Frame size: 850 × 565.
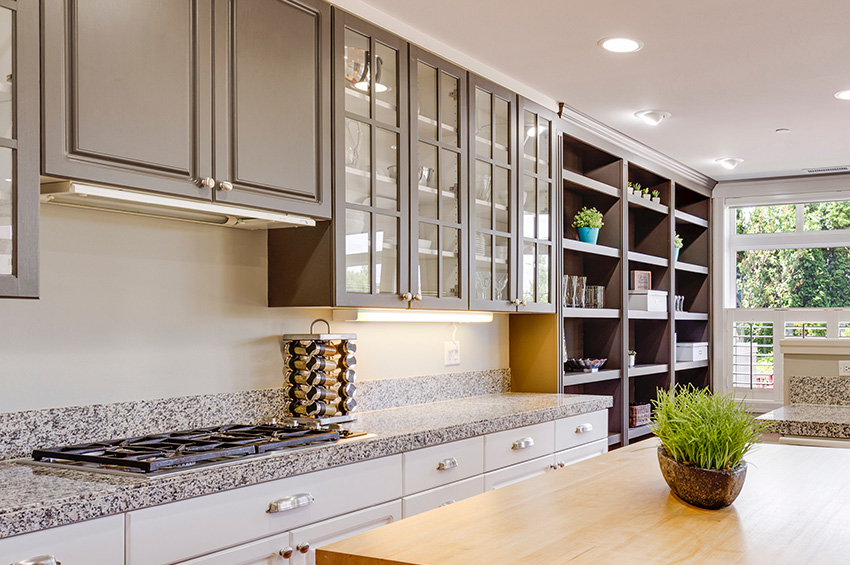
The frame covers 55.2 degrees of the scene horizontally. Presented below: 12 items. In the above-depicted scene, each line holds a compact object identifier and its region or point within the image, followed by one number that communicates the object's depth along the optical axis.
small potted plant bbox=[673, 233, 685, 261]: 5.95
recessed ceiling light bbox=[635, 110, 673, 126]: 4.49
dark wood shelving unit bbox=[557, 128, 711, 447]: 4.89
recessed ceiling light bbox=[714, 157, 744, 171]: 5.75
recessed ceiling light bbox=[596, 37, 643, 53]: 3.35
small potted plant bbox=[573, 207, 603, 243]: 4.73
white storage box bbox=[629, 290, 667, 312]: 5.35
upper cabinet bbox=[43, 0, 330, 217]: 2.00
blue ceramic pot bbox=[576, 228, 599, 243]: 4.74
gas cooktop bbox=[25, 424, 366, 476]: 1.96
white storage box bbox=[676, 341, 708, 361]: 6.27
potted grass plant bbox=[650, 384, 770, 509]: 1.49
